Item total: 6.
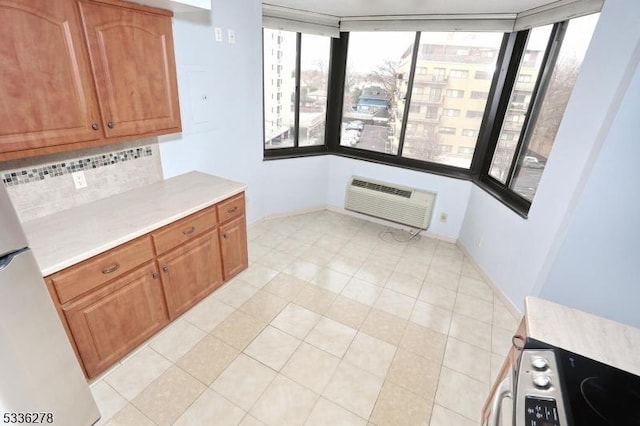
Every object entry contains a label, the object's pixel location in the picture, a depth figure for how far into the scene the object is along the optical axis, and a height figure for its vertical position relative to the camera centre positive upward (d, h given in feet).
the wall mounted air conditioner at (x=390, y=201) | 11.45 -3.84
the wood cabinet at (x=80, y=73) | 4.56 +0.00
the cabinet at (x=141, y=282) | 5.22 -3.84
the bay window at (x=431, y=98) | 8.40 -0.10
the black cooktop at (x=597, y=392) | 2.64 -2.44
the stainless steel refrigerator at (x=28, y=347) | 3.77 -3.45
